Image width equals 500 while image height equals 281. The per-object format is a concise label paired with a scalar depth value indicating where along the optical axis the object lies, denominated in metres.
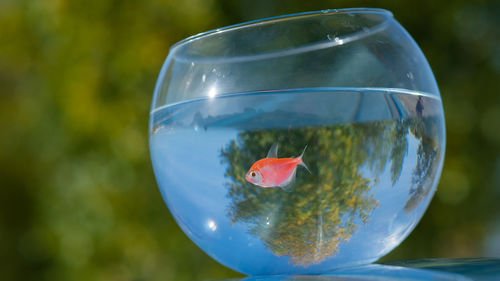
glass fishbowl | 1.02
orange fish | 1.00
